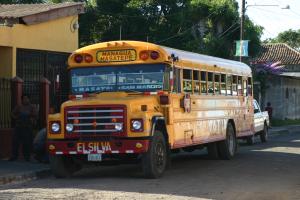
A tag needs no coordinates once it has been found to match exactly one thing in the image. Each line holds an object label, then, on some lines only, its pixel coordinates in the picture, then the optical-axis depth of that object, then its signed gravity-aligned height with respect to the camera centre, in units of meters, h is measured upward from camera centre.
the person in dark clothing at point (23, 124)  15.70 -0.64
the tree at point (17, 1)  37.58 +6.16
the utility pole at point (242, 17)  31.58 +4.12
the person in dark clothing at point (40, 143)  14.98 -1.06
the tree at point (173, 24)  34.09 +4.22
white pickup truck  24.16 -1.00
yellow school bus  12.27 -0.21
